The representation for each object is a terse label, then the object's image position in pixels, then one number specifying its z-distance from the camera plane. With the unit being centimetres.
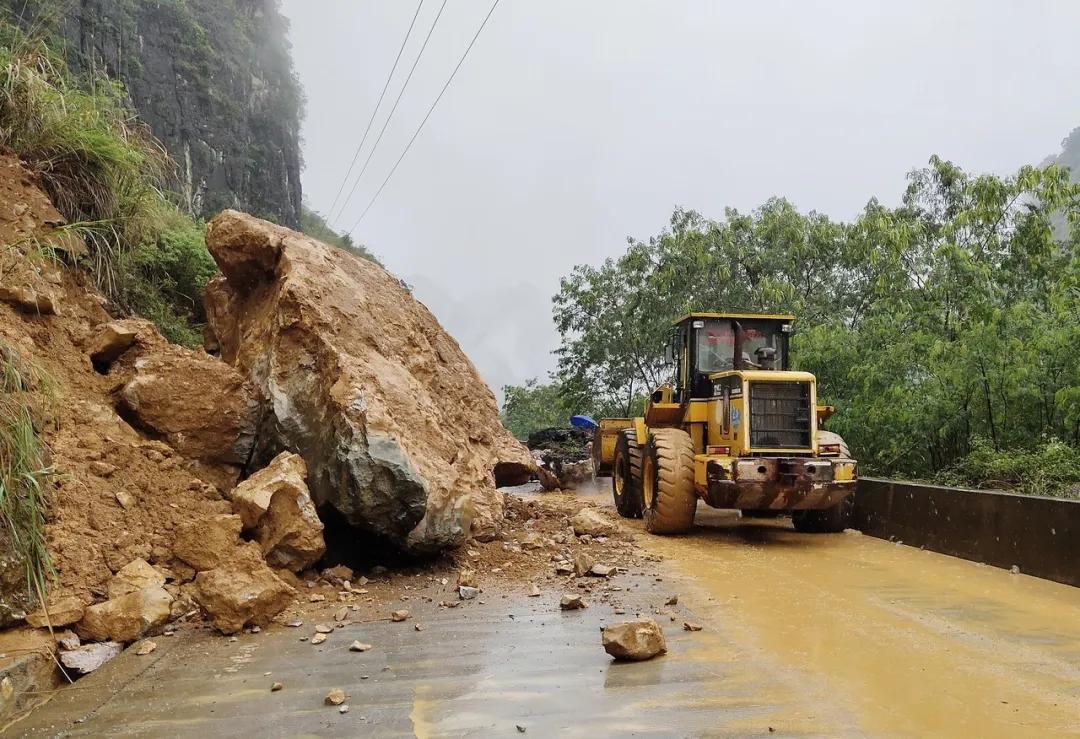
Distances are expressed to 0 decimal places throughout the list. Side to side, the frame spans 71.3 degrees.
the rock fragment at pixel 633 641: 415
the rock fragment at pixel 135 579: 455
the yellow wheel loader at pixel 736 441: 811
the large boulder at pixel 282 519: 546
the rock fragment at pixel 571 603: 537
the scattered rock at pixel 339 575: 580
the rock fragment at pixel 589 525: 852
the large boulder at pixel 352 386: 594
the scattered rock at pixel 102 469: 527
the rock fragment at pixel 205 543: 511
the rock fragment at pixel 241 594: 465
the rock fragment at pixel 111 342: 632
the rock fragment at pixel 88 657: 390
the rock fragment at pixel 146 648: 425
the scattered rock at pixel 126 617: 423
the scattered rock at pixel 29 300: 566
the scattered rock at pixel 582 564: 647
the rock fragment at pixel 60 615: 404
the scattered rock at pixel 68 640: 400
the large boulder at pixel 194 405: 618
